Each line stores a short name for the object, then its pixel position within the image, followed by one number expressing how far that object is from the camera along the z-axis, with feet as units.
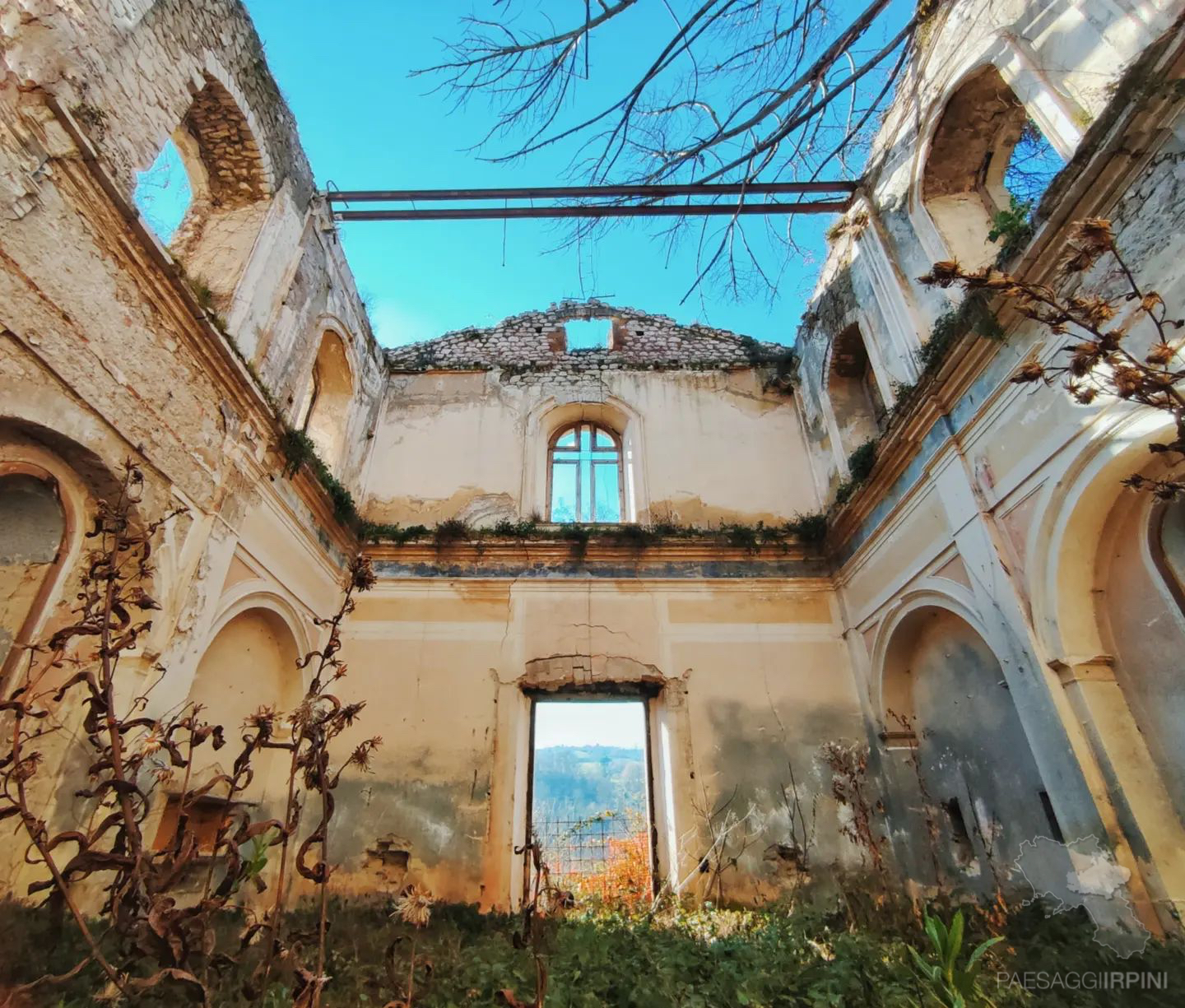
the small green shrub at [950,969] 10.14
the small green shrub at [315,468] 20.63
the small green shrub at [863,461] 21.48
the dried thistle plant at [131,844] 6.52
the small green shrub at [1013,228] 14.61
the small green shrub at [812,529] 26.07
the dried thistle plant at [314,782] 6.30
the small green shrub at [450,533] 26.53
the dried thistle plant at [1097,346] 6.60
